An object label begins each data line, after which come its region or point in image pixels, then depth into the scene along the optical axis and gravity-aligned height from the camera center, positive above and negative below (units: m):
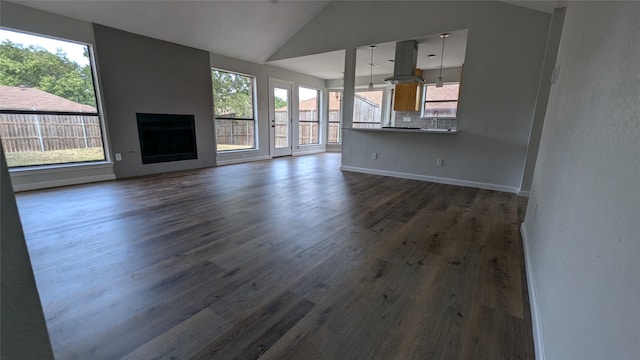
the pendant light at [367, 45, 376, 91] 4.93 +1.39
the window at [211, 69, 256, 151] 6.02 +0.26
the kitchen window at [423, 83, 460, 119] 6.77 +0.63
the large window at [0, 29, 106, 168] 3.52 +0.20
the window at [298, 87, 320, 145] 8.17 +0.21
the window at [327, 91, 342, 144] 8.90 +0.26
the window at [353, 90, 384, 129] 8.11 +0.47
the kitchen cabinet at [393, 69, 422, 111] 6.70 +0.72
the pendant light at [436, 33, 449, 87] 4.28 +1.42
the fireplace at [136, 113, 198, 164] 4.85 -0.32
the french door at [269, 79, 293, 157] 7.11 +0.15
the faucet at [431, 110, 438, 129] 6.87 +0.26
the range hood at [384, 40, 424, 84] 4.58 +1.06
